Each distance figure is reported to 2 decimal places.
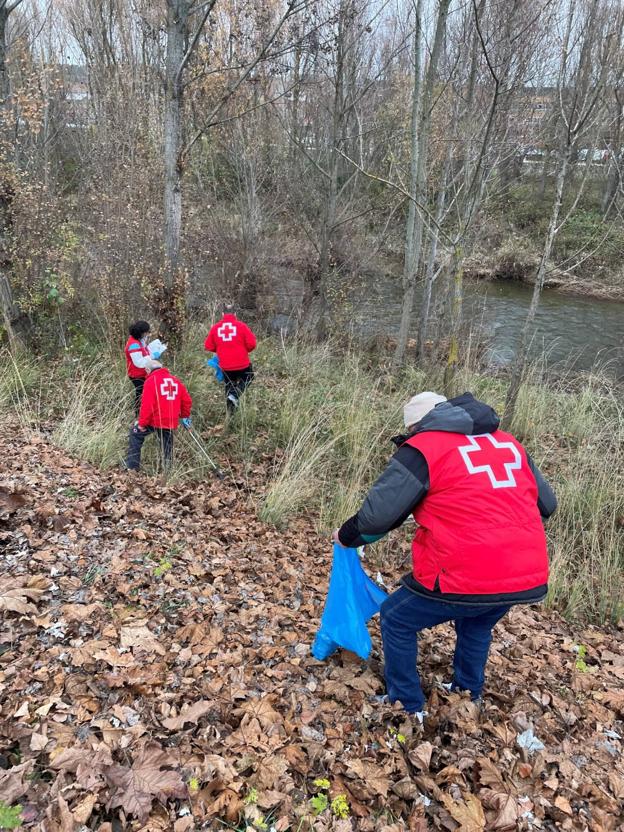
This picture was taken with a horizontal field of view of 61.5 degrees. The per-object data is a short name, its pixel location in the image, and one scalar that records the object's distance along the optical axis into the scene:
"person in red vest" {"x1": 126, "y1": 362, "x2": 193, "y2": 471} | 5.50
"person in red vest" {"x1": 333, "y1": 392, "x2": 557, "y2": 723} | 2.26
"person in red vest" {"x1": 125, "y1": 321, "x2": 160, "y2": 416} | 6.20
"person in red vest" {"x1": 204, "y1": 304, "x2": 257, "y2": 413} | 6.99
